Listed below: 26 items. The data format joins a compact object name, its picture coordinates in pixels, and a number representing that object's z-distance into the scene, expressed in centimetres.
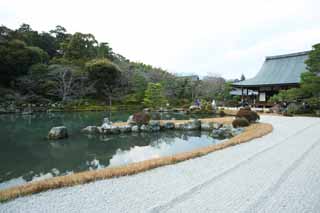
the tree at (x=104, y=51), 3333
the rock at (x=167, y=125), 1132
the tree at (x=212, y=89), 3098
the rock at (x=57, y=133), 873
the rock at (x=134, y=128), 1053
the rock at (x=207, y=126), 1119
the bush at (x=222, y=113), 1761
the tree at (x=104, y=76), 2536
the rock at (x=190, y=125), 1121
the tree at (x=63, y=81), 2317
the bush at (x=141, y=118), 1086
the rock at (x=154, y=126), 1073
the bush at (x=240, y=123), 1033
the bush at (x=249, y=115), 1102
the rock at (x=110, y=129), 1014
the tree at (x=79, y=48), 2927
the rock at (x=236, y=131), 928
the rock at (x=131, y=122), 1108
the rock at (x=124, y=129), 1039
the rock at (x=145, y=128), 1062
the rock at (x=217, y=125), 1100
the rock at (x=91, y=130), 1031
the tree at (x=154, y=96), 2281
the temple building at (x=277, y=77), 1869
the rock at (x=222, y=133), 949
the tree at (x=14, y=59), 2145
